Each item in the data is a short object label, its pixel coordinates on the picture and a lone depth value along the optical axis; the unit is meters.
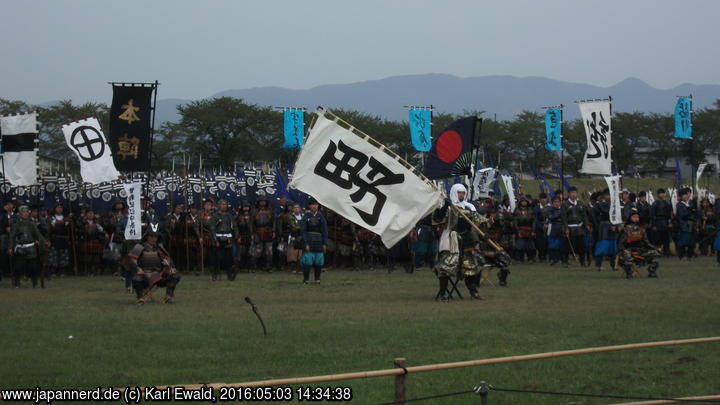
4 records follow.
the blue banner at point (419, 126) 34.97
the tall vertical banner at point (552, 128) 31.85
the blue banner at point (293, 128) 35.66
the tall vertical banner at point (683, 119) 34.14
